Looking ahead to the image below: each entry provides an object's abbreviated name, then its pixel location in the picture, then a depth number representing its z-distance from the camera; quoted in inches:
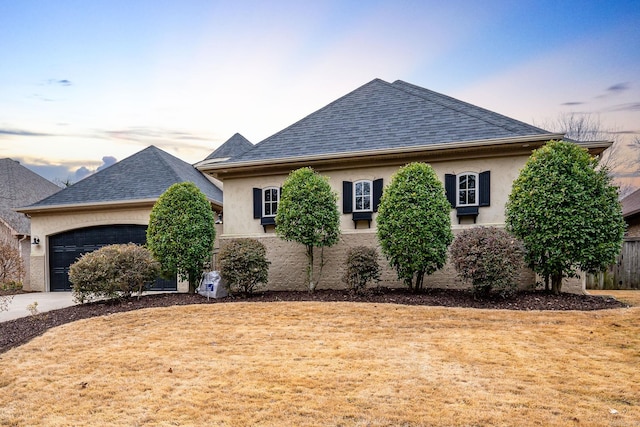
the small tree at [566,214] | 318.7
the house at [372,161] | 406.6
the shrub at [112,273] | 369.4
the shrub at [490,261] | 317.4
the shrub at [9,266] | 545.0
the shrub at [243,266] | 378.6
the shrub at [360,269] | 363.1
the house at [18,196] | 677.9
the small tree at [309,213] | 387.5
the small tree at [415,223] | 349.4
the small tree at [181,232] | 401.1
